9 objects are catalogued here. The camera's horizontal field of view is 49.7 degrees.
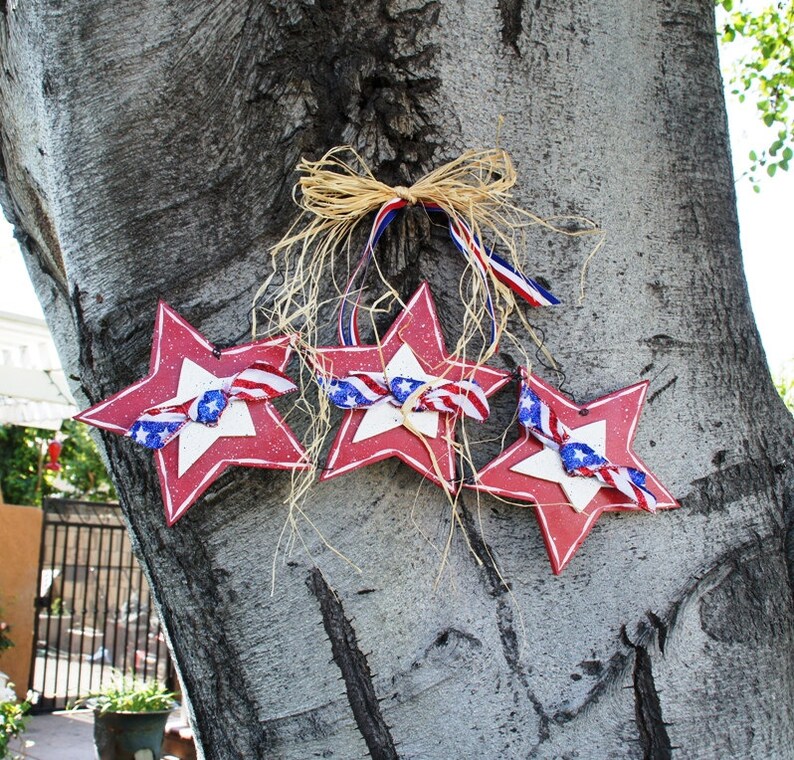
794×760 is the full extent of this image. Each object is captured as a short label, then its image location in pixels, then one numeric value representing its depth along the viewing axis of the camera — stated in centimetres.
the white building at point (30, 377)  701
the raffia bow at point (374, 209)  112
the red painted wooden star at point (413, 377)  110
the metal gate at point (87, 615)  718
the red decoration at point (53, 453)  1117
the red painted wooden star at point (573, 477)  113
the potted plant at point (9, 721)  429
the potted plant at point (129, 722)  484
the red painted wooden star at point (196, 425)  110
